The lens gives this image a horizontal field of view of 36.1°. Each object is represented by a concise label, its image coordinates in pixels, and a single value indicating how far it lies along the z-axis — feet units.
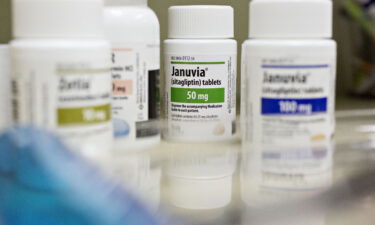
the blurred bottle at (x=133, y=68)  1.68
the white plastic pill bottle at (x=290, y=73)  1.65
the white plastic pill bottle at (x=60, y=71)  1.32
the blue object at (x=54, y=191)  1.06
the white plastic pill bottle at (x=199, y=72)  1.87
